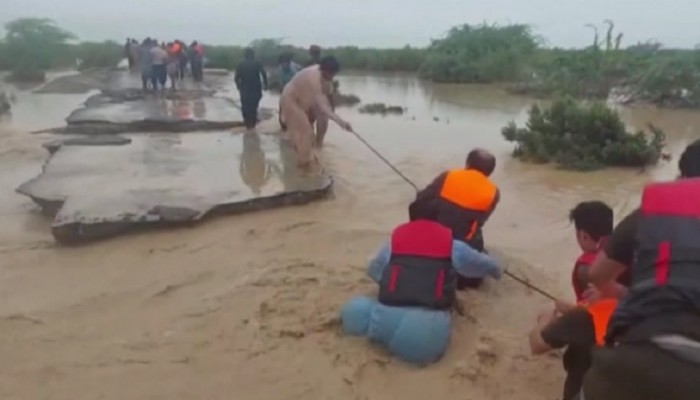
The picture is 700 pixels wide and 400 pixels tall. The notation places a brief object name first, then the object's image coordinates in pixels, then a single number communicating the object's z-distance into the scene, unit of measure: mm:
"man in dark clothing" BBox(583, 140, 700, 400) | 2326
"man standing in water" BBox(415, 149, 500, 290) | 4695
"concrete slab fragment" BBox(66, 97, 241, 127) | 13672
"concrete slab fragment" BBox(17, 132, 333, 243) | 6461
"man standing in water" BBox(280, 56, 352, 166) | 9000
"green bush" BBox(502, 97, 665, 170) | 10656
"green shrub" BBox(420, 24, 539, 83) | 33812
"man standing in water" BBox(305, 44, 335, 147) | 10938
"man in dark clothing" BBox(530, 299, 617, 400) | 3088
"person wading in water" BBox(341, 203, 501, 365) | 3848
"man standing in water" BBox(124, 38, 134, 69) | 31944
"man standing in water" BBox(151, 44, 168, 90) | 20859
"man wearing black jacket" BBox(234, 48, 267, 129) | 12594
